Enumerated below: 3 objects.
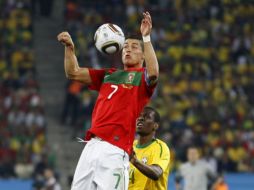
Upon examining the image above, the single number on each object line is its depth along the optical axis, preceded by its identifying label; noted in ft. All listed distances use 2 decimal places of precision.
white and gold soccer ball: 44.83
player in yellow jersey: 50.09
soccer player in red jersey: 43.80
